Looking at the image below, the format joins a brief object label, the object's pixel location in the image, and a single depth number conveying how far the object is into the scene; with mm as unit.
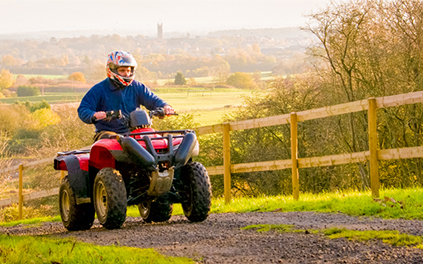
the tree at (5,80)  136125
